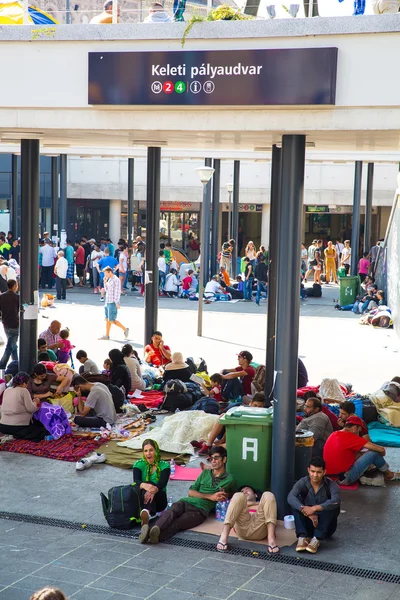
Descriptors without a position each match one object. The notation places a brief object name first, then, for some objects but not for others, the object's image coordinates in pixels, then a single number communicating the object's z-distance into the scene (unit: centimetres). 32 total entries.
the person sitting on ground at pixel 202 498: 852
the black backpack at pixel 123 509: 861
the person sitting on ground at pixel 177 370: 1399
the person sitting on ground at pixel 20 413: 1148
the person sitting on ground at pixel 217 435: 1080
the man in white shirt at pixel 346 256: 3238
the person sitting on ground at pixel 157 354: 1568
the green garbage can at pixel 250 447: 942
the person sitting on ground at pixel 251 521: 816
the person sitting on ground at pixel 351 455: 1001
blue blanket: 1185
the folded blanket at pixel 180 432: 1133
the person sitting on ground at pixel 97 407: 1214
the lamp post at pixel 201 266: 1981
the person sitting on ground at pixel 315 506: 828
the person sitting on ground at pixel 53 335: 1540
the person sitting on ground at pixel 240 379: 1347
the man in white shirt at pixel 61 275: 2512
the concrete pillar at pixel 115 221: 4234
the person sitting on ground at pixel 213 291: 2757
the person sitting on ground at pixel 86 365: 1368
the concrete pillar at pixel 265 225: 4112
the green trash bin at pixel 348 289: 2680
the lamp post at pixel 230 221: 3219
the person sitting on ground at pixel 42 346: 1420
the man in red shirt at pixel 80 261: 3045
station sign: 849
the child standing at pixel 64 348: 1531
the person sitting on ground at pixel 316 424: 1048
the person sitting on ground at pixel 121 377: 1380
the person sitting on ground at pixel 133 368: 1412
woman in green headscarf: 867
